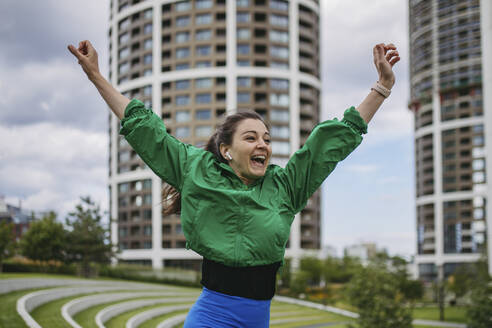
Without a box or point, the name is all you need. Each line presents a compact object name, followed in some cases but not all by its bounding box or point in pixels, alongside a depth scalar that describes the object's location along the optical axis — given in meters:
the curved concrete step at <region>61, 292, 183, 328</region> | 15.79
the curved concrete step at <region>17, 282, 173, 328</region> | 11.51
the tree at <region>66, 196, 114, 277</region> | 32.62
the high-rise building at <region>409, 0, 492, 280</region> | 77.81
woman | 2.41
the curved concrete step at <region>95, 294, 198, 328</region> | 16.62
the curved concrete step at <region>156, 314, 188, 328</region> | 18.07
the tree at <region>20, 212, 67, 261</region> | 32.25
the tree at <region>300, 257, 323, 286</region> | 48.59
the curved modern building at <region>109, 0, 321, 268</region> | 59.47
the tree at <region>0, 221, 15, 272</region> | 26.53
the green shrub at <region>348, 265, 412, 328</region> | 19.02
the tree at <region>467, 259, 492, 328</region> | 18.16
